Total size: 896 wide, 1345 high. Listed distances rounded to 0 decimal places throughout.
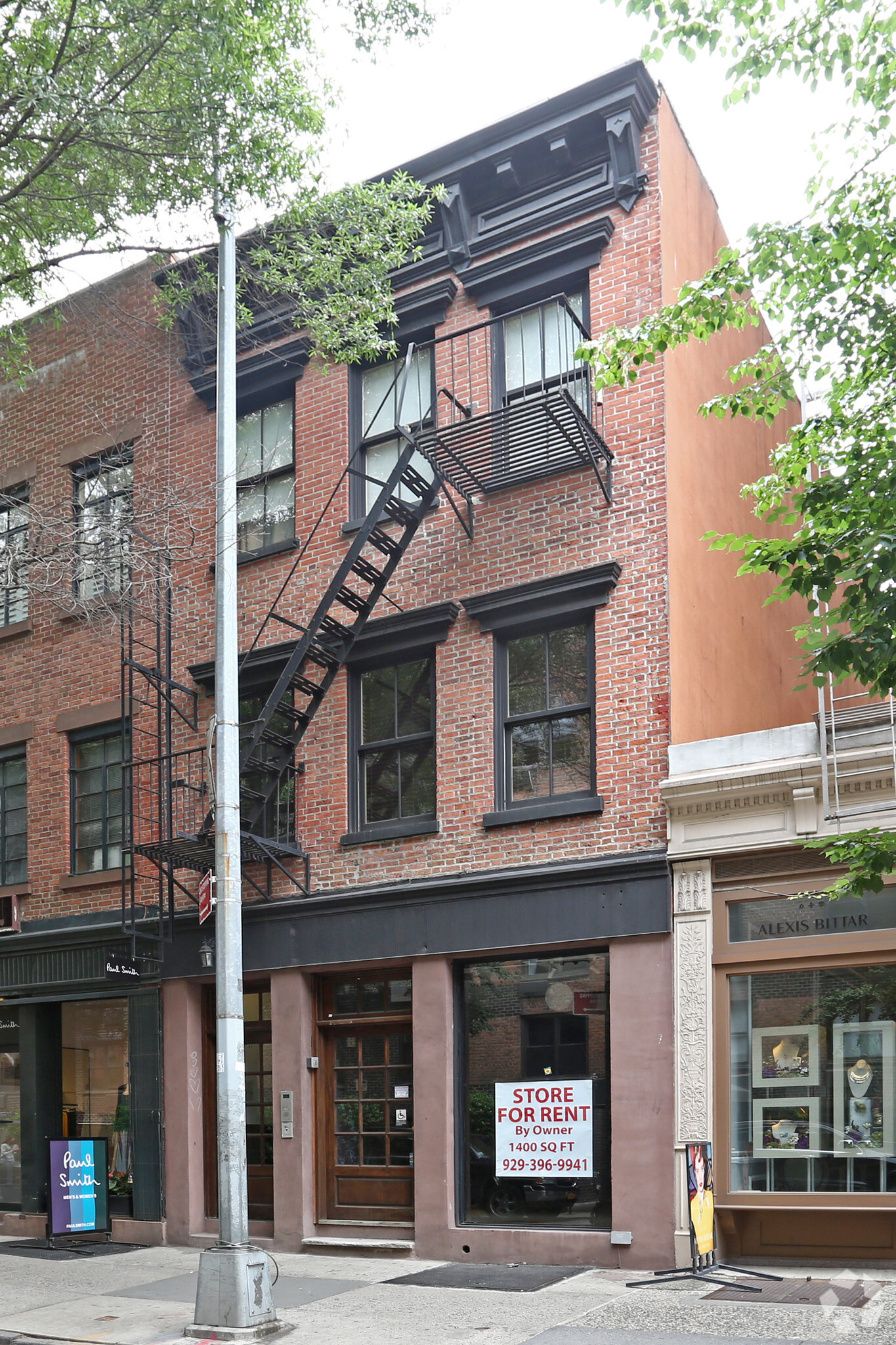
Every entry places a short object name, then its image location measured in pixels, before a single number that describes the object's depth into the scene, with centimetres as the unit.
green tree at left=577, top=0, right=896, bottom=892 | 824
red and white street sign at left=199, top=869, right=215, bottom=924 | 1158
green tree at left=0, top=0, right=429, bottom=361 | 1114
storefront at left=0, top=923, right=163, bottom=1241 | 1584
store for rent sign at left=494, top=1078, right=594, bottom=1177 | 1265
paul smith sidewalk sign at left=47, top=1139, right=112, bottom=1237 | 1459
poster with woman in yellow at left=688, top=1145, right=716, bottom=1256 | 1091
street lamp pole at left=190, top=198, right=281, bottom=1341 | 1022
